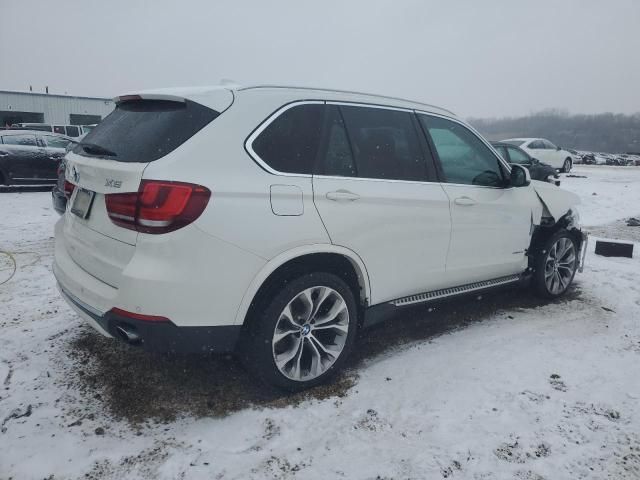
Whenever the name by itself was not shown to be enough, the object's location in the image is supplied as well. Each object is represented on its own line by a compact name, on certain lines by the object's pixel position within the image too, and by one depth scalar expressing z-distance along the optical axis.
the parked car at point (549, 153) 20.98
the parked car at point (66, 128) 25.50
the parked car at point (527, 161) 13.66
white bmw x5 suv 2.43
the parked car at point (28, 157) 11.33
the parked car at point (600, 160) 39.28
